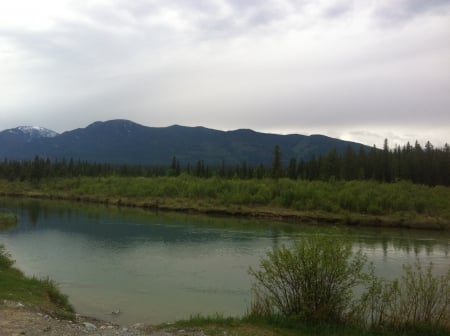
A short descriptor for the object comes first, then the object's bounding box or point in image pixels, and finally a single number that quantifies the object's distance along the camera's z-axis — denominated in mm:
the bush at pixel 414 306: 13875
